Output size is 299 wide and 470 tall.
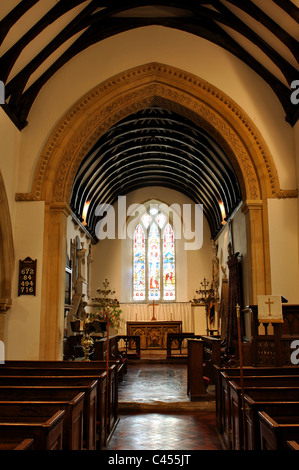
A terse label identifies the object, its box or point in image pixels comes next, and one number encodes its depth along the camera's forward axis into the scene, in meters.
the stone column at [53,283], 8.23
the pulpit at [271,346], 6.13
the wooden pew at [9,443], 2.56
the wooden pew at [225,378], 4.80
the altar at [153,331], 16.28
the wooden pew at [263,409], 3.13
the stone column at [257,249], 8.34
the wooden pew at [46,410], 3.19
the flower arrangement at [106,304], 15.67
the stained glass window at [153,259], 18.41
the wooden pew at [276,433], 2.54
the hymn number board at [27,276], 8.26
